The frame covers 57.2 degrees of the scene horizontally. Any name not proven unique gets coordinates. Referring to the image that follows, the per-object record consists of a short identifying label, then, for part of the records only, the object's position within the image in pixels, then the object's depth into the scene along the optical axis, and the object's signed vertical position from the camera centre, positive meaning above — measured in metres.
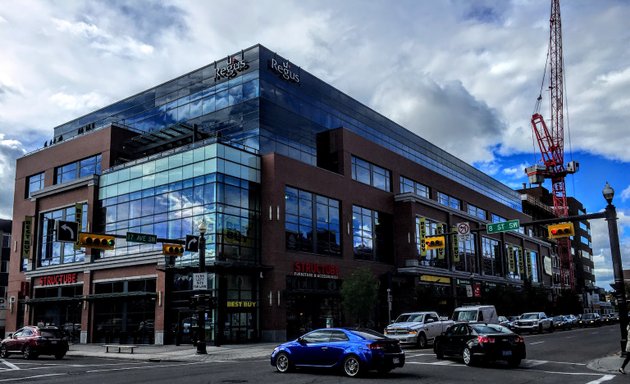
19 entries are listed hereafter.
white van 31.54 -0.98
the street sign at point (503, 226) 29.97 +3.60
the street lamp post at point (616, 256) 23.05 +1.49
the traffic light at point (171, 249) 31.67 +2.92
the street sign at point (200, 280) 28.81 +1.08
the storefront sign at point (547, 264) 93.93 +4.82
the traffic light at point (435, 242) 34.22 +3.23
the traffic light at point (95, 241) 28.44 +3.17
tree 41.03 +0.35
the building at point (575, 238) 110.36 +12.72
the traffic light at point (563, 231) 29.30 +3.18
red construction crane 103.25 +26.65
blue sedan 16.45 -1.54
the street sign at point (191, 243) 31.00 +3.15
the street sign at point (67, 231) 27.66 +3.53
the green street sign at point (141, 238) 29.20 +3.34
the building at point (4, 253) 80.62 +7.60
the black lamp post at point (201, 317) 28.67 -0.72
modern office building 38.72 +6.99
